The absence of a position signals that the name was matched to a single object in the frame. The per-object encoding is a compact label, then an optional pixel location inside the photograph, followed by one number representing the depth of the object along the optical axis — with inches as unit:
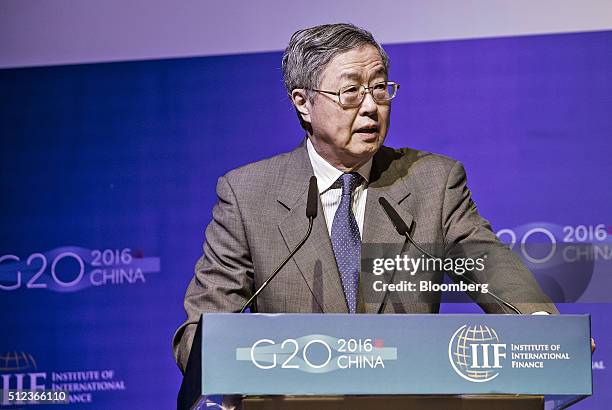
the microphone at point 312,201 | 185.0
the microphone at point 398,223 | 186.9
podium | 146.5
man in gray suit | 210.4
